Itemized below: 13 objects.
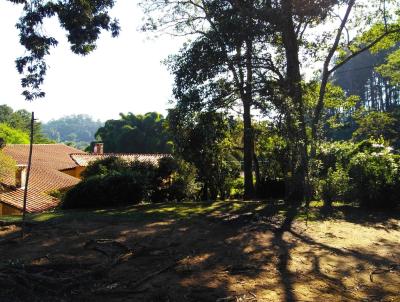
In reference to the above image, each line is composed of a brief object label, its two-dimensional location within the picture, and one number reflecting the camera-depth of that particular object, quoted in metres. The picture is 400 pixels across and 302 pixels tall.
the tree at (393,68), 33.16
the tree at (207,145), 15.46
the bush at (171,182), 17.92
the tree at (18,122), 61.19
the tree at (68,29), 12.35
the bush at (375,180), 13.19
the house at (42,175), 24.30
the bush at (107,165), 18.44
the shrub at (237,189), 21.08
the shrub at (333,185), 13.30
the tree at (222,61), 12.40
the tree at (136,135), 58.66
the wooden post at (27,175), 8.76
